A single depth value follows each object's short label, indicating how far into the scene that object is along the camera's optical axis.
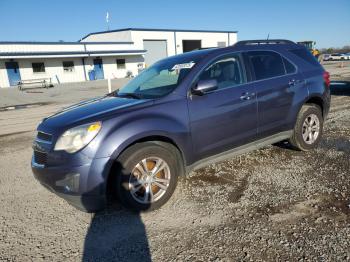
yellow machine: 43.58
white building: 31.84
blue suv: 3.26
